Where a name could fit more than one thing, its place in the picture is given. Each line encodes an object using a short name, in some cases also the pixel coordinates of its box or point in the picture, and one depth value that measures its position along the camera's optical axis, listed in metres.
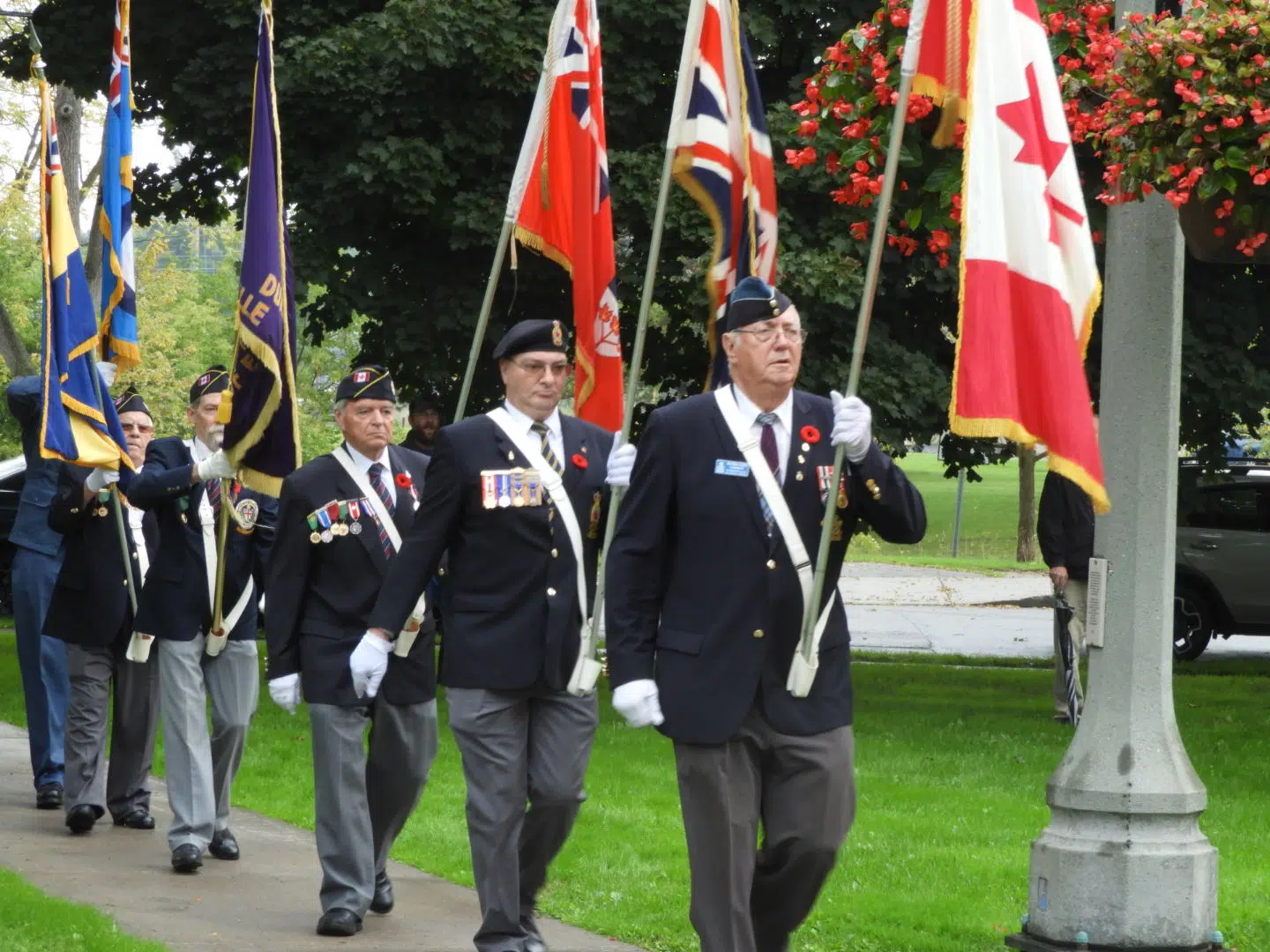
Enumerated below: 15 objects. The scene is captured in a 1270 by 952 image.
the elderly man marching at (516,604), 13.36
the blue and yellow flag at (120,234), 20.48
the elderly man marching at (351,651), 14.69
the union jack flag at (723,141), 14.16
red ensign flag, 15.70
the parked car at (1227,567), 41.41
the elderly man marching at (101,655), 18.78
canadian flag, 10.98
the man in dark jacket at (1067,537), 26.83
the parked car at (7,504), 46.12
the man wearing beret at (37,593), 20.23
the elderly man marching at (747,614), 11.07
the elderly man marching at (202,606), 16.94
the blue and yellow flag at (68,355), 18.53
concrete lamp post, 12.64
